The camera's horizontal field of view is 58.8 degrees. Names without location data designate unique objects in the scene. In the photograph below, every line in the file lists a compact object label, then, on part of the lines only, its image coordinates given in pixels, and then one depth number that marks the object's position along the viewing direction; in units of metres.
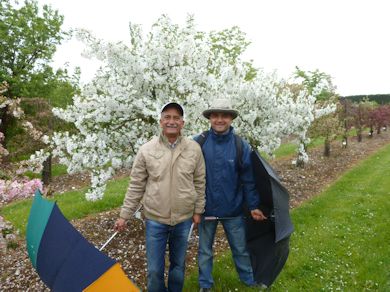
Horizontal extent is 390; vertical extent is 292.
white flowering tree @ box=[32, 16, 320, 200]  5.78
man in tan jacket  3.91
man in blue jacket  4.36
